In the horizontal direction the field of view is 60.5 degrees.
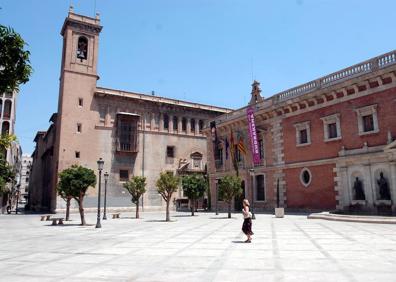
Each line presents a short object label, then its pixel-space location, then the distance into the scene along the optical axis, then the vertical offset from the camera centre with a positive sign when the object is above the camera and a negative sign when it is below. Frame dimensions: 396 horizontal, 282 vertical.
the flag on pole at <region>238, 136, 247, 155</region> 33.16 +4.54
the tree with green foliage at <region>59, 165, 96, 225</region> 21.28 +0.92
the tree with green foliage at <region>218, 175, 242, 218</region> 25.56 +0.45
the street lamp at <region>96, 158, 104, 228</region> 19.64 +1.80
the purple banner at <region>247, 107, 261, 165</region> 30.68 +5.03
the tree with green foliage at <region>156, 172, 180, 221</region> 25.45 +0.86
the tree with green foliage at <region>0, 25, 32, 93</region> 8.80 +3.55
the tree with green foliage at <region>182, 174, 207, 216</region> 27.48 +0.67
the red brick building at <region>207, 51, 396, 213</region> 21.47 +3.72
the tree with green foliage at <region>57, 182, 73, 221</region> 21.37 +0.60
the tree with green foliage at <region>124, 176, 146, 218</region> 28.56 +0.67
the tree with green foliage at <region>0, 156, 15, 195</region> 15.11 +1.14
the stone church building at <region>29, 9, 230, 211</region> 39.31 +8.11
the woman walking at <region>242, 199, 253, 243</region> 11.22 -0.97
